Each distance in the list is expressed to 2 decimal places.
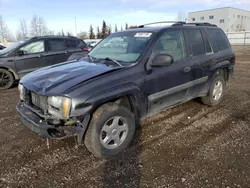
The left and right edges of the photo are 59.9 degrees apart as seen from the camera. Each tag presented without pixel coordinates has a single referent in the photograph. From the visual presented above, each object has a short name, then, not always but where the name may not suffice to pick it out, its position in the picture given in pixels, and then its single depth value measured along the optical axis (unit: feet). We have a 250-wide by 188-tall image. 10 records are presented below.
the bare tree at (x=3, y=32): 179.47
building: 224.49
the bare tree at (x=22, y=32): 205.41
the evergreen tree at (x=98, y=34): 227.03
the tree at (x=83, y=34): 252.01
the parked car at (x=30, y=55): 23.77
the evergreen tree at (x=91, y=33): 228.43
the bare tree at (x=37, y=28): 184.03
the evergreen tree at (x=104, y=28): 220.23
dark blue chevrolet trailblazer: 9.19
